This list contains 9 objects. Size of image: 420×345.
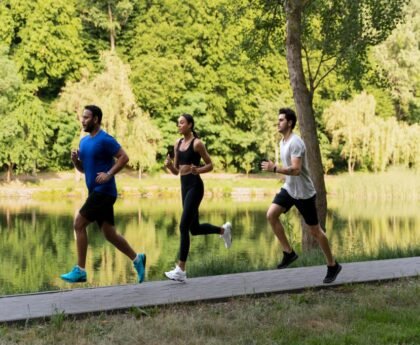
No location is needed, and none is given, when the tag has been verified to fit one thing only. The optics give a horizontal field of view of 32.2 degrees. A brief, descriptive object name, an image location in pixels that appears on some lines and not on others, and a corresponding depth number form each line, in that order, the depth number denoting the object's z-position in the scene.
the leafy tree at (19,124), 39.22
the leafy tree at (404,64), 51.97
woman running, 8.15
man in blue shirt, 7.61
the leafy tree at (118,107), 40.19
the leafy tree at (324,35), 13.43
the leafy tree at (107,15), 50.12
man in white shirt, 7.88
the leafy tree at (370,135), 43.91
